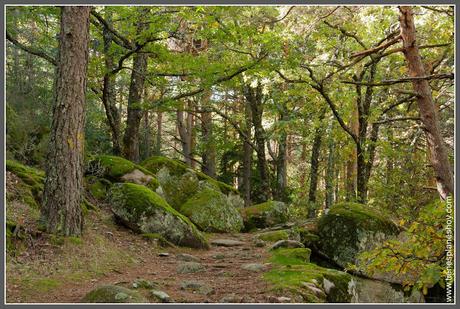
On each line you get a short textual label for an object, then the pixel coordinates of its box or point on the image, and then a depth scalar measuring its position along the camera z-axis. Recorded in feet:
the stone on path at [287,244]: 27.94
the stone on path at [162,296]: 15.29
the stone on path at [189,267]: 21.59
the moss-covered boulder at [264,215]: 40.57
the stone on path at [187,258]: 25.04
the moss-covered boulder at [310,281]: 16.99
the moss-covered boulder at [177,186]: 38.16
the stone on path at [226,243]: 30.86
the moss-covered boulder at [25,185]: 24.00
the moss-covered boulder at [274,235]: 33.28
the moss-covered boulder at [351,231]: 32.04
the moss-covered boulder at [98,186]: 31.86
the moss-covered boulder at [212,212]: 35.55
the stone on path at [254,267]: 21.91
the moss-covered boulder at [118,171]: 33.81
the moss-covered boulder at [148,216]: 27.61
